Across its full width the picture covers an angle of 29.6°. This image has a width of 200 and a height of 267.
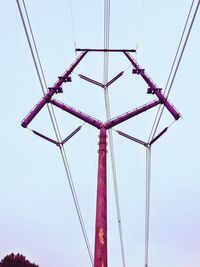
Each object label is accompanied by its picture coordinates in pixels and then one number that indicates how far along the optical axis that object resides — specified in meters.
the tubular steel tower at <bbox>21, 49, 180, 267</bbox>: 16.67
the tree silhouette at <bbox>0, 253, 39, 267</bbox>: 59.64
